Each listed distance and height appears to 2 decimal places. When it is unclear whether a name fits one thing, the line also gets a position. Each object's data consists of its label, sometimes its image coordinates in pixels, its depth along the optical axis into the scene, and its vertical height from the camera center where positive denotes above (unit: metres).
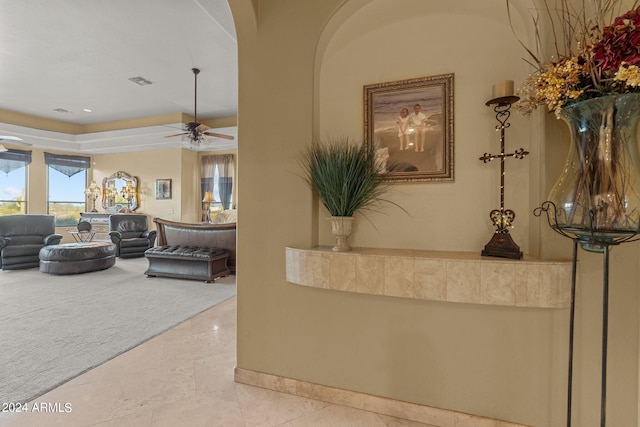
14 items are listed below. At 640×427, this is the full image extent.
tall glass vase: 1.15 +0.16
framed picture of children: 1.86 +0.54
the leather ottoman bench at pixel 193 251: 4.87 -0.76
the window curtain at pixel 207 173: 8.53 +0.99
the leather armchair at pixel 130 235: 6.87 -0.69
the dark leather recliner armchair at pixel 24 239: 5.47 -0.66
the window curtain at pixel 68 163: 8.21 +1.24
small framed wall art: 8.12 +0.49
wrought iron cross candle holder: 1.56 -0.02
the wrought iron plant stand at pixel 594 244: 1.17 -0.14
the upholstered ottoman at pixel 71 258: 5.18 -0.95
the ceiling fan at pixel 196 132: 5.05 +1.33
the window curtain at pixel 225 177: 8.35 +0.86
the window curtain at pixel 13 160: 7.37 +1.17
